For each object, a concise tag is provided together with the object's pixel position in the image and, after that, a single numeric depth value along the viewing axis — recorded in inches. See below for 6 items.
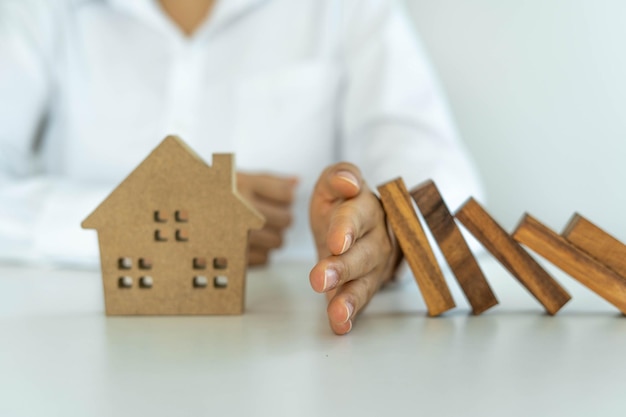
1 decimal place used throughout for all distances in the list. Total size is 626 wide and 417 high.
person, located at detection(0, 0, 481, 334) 48.3
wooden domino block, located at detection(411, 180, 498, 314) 23.8
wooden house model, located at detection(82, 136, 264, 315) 23.5
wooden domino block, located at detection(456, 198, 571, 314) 23.7
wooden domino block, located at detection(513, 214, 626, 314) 23.3
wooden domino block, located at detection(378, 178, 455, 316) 23.6
